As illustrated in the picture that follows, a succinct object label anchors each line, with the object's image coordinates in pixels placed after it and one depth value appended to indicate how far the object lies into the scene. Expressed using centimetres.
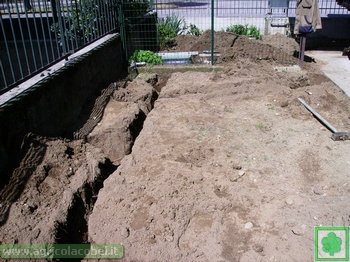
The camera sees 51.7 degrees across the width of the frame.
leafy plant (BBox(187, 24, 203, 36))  1113
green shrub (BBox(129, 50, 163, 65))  860
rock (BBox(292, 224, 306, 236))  348
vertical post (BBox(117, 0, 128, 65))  827
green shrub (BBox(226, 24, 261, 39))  1092
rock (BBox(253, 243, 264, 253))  333
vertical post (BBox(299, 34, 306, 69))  802
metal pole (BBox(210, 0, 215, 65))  795
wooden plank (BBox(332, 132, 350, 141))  517
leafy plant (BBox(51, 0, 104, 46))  675
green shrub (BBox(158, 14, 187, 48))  1025
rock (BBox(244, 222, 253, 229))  361
